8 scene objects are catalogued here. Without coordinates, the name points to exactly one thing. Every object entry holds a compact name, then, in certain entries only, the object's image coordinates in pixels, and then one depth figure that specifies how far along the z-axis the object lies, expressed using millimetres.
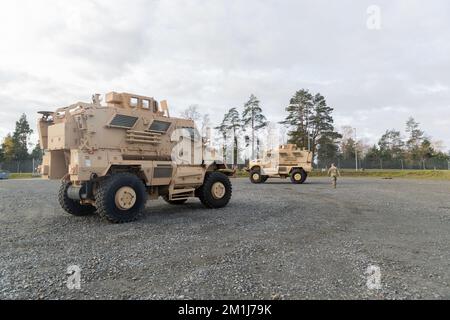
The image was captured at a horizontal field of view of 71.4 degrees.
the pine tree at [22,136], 64719
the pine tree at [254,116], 53906
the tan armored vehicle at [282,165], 25500
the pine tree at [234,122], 54219
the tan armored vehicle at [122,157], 7676
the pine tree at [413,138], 71650
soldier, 19981
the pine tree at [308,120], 52219
